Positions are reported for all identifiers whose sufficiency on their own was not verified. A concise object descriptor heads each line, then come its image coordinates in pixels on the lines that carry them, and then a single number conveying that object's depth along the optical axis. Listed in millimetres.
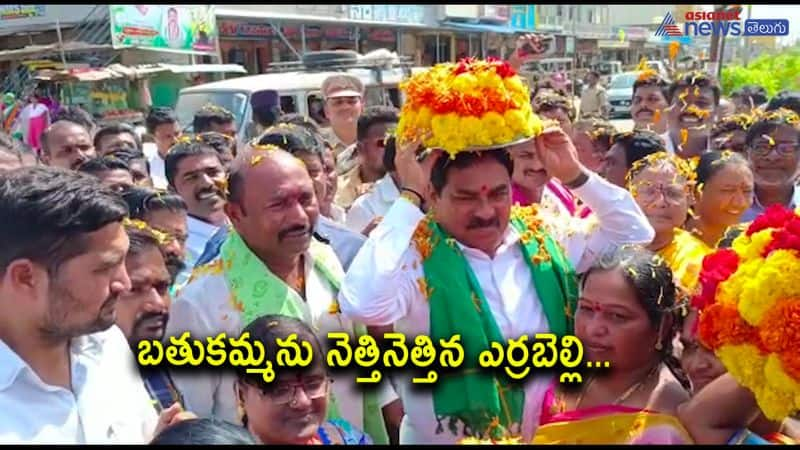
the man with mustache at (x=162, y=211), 3170
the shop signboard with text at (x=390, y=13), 21516
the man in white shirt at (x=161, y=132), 6273
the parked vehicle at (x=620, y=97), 17312
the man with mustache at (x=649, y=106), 6008
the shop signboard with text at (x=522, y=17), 30656
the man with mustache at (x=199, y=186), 3723
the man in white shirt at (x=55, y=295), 1718
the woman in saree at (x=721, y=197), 3326
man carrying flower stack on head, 2262
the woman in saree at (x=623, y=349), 1940
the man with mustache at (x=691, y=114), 5320
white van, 9211
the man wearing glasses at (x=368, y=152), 4469
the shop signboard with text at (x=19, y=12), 15648
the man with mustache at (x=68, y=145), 4875
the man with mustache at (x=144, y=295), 2426
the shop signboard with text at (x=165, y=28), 15234
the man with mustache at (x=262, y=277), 2344
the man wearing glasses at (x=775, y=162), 3852
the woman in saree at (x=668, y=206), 2994
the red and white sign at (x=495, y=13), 28053
